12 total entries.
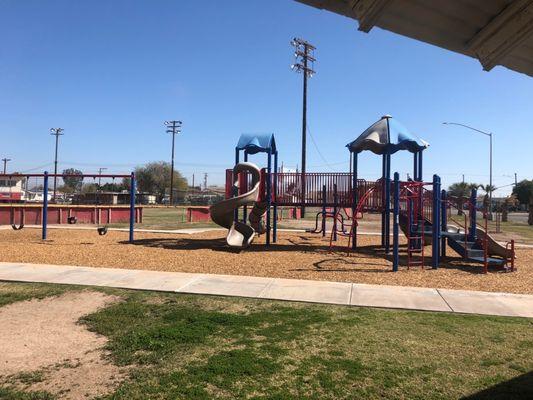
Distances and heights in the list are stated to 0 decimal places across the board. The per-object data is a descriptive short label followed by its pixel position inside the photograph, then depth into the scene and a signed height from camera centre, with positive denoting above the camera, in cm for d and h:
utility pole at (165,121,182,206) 8061 +1360
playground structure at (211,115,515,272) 1413 +50
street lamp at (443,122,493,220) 4997 +431
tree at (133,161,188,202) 10388 +592
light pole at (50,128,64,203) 8017 +1195
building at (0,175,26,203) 4570 +164
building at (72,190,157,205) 4425 +61
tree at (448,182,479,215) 12322 +705
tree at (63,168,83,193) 9299 +301
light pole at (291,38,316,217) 4216 +1339
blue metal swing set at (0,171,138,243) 2436 -63
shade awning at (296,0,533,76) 234 +99
